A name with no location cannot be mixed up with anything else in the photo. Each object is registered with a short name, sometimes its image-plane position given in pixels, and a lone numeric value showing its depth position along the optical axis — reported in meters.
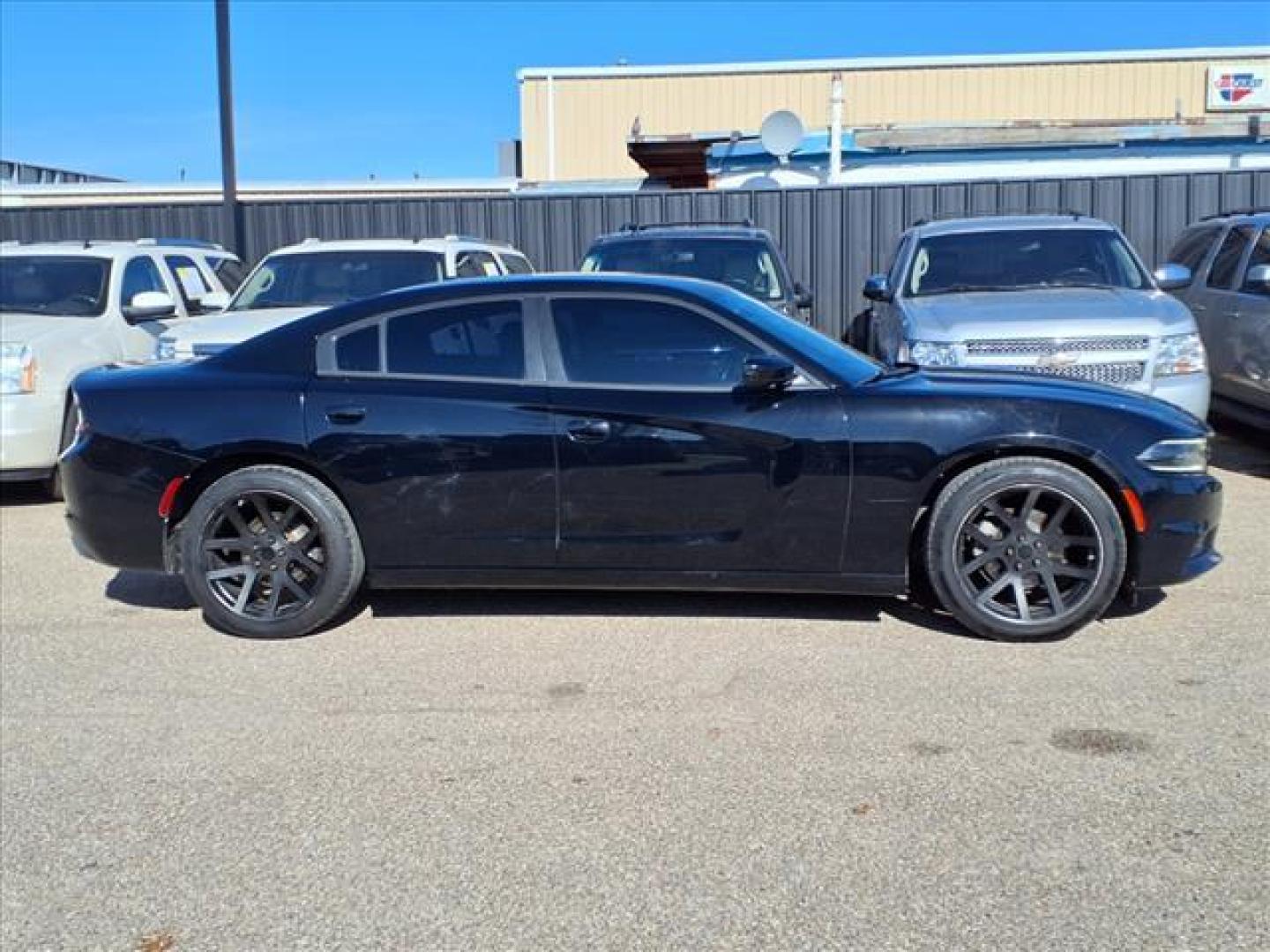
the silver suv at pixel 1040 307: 7.34
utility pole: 14.91
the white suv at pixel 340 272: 9.26
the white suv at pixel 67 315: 8.24
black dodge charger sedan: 5.10
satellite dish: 17.09
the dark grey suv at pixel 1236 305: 9.24
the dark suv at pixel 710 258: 9.64
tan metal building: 30.31
